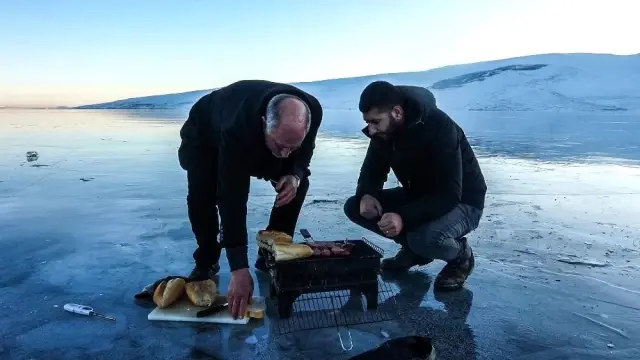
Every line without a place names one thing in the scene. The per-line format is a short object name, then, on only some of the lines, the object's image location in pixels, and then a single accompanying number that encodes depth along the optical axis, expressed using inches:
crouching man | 131.7
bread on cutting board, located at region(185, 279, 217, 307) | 123.3
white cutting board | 117.3
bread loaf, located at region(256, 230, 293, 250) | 122.5
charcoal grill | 115.2
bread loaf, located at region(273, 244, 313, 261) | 113.7
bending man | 109.5
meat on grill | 117.8
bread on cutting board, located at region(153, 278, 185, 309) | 122.8
